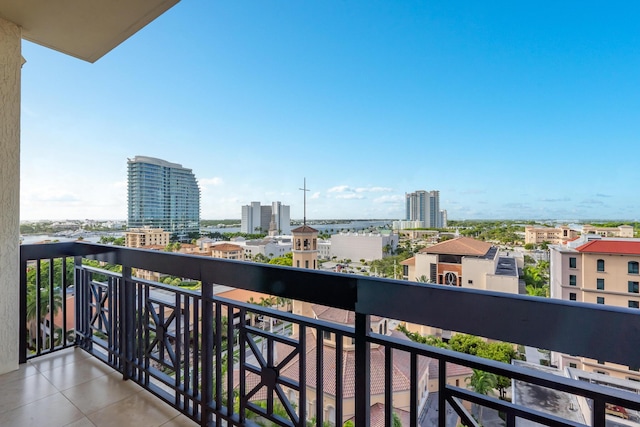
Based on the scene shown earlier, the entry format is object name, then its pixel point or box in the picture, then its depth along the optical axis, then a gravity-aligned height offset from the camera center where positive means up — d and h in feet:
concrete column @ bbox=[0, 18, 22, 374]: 6.65 +0.54
